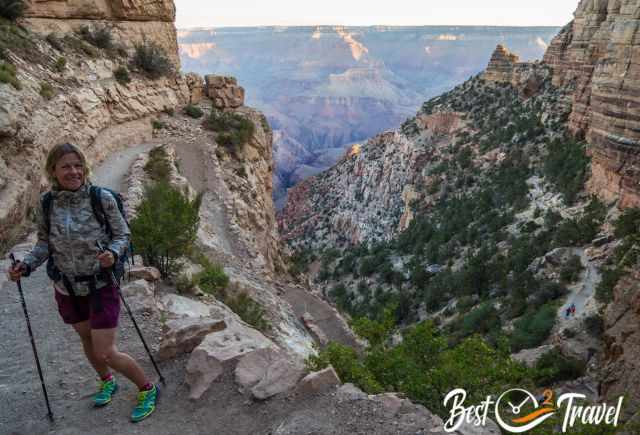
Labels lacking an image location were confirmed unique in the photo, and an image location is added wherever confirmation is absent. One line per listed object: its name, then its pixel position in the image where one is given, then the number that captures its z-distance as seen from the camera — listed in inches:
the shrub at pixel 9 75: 405.3
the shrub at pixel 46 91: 472.5
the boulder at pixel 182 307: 242.3
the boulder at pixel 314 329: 485.1
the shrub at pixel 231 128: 770.8
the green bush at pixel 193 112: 812.6
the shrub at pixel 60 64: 558.6
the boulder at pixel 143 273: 263.9
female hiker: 136.6
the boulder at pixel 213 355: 174.7
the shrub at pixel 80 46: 642.8
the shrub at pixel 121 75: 689.6
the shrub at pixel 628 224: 619.2
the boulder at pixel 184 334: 194.7
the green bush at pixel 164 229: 283.6
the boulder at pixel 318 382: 165.0
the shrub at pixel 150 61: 769.6
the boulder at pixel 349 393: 159.6
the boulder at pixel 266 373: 168.1
